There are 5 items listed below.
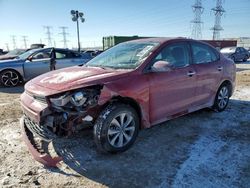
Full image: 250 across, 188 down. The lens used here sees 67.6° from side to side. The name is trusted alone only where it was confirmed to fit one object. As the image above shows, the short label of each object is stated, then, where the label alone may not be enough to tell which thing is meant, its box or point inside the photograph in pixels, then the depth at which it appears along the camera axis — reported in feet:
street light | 41.32
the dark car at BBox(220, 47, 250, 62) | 54.25
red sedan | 7.86
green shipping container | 60.85
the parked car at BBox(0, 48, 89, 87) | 21.94
